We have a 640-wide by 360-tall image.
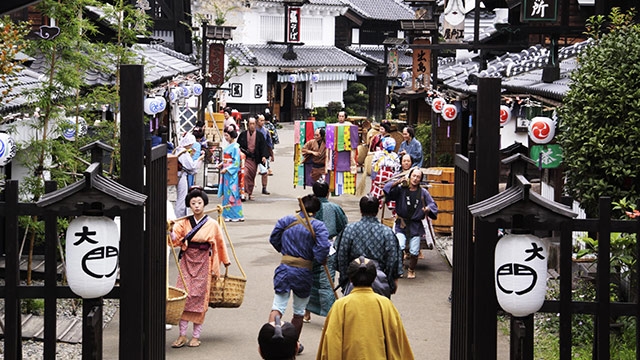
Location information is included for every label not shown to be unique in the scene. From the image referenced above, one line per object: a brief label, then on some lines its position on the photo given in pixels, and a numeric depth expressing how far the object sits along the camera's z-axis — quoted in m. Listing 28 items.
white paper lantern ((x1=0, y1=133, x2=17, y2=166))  10.53
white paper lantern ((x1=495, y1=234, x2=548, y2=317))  6.53
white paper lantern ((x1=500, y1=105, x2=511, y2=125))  17.16
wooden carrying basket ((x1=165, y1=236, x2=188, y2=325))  10.66
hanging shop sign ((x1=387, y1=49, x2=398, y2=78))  45.54
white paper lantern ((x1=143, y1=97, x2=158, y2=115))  19.48
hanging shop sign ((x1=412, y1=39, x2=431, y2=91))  26.31
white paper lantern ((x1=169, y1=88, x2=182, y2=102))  23.64
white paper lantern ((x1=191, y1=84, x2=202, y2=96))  29.28
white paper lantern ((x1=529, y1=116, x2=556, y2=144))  13.52
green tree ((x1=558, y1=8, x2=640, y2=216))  10.42
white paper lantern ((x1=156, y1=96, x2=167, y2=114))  19.69
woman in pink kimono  10.88
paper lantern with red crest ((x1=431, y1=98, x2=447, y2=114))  22.94
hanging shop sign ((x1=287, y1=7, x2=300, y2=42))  55.66
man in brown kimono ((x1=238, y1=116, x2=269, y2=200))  22.19
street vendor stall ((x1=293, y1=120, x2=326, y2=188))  23.44
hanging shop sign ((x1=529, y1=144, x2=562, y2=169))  13.62
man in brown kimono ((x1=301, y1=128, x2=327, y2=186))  22.34
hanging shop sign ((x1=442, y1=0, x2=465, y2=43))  24.19
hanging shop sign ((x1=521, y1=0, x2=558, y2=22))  16.20
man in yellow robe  7.41
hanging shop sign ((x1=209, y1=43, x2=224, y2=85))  33.88
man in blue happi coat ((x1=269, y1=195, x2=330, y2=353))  10.33
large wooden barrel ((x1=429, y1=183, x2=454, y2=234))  18.08
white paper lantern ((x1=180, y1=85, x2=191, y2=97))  25.55
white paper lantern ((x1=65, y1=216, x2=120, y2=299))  6.62
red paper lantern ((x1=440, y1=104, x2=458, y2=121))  22.42
